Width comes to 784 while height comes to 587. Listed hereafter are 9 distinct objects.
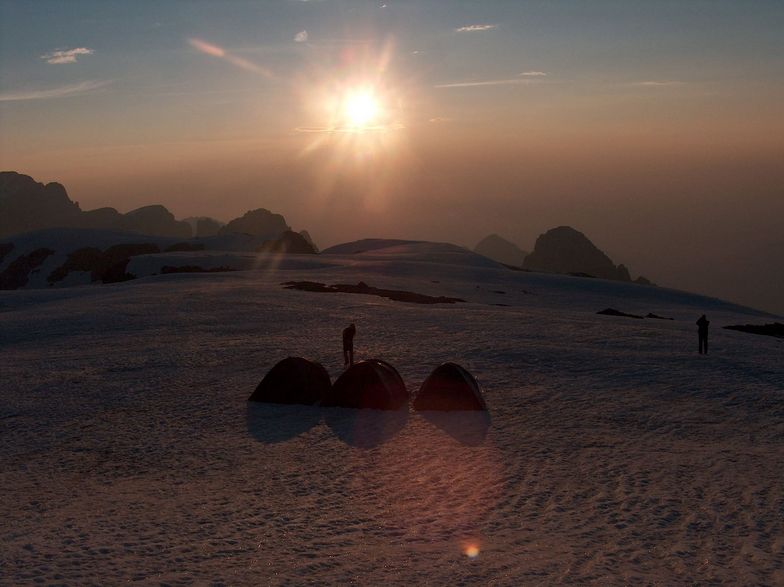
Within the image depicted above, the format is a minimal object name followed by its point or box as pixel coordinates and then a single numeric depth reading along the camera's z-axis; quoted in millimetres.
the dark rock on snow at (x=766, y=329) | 49344
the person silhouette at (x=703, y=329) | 34562
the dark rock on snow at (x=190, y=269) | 79250
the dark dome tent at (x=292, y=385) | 24719
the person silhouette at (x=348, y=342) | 29328
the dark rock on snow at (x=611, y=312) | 55594
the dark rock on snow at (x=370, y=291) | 56938
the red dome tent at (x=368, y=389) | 23859
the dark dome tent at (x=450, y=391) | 23688
